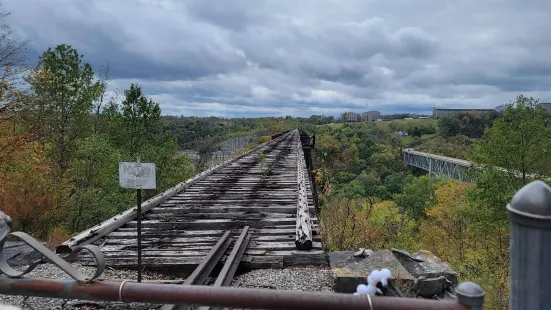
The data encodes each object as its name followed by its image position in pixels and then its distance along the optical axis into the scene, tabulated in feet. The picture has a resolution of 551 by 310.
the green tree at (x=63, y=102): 63.82
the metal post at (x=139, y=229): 14.58
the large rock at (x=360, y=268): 14.82
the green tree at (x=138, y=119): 78.89
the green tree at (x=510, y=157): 73.72
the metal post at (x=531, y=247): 3.93
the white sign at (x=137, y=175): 16.42
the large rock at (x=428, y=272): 15.12
